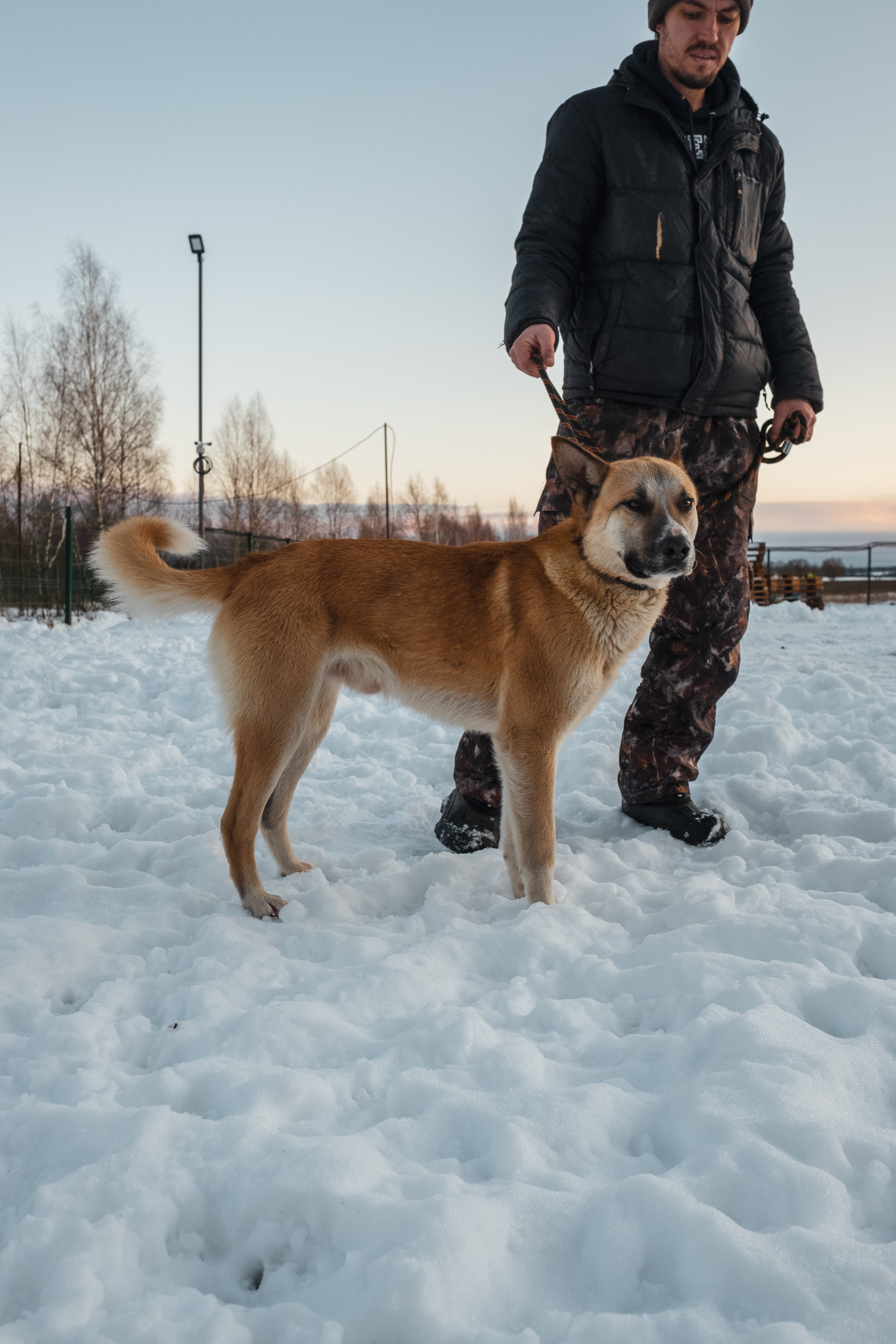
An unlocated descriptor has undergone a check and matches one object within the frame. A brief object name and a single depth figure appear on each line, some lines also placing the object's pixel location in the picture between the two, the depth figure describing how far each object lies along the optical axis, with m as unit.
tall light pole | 18.30
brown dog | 2.66
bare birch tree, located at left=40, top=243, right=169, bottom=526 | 24.62
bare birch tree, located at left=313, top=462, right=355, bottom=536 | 50.59
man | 2.95
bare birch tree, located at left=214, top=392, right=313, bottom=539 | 40.06
